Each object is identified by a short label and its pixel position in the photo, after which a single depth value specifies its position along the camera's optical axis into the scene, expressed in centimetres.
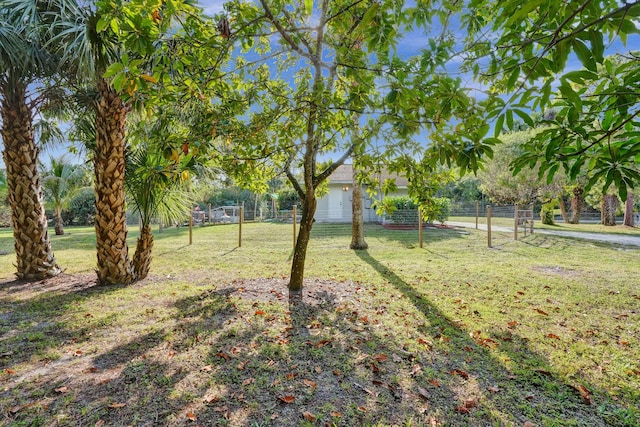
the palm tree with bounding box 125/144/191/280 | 541
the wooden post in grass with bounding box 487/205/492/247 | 1019
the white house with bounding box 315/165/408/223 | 2131
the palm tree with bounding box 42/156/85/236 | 1439
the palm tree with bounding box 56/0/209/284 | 262
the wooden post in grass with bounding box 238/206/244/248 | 1083
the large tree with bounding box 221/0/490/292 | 224
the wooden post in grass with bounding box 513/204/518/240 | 1158
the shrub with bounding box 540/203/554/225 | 1995
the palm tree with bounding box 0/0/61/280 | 439
